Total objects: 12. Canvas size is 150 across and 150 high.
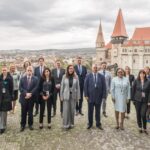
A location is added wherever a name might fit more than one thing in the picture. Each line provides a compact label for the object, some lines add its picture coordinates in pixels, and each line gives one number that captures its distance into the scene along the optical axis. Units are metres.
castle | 43.93
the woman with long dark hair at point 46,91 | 4.52
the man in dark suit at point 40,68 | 5.42
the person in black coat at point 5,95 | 4.30
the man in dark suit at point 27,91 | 4.44
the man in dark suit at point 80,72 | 5.65
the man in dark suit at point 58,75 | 5.58
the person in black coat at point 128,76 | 5.53
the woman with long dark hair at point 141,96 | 4.34
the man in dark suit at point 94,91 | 4.60
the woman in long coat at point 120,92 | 4.58
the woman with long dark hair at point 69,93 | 4.52
